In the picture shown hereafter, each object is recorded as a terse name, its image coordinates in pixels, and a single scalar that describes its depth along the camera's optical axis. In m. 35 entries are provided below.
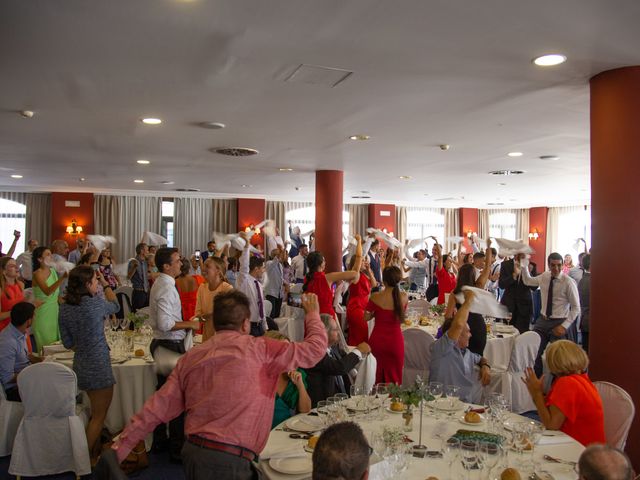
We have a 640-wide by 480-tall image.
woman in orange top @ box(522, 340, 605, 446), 2.96
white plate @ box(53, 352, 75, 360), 5.13
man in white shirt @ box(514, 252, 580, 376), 6.50
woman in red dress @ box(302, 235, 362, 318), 6.35
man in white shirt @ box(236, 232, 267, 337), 6.18
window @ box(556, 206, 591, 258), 19.52
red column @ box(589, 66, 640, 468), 3.95
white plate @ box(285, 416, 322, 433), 3.03
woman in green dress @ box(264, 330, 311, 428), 3.32
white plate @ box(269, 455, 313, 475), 2.51
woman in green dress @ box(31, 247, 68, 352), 5.96
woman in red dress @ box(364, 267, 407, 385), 5.00
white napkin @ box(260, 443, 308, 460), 2.64
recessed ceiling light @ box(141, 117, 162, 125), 6.10
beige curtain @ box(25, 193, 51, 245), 15.55
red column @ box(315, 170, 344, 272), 10.38
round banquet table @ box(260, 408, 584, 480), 2.47
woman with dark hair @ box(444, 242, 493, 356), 4.48
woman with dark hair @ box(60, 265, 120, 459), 4.02
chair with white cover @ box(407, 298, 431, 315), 8.21
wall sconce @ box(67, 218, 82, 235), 15.44
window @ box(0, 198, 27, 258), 15.48
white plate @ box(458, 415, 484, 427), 3.15
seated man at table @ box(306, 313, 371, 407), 3.60
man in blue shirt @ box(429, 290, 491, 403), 3.95
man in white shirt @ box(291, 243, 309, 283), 11.64
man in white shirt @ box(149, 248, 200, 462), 4.52
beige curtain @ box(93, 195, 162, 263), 16.14
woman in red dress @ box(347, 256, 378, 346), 5.95
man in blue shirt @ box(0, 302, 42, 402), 4.50
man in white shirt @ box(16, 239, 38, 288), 10.30
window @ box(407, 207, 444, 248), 21.08
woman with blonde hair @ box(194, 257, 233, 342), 5.09
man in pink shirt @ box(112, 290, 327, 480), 2.35
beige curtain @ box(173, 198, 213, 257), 17.36
